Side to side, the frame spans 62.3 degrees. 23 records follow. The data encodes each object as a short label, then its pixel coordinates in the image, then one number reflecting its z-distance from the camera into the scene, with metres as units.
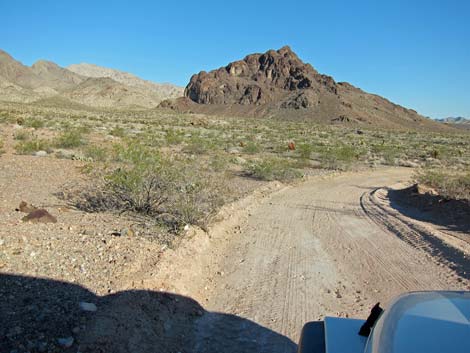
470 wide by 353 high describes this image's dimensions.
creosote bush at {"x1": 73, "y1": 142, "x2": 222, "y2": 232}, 8.20
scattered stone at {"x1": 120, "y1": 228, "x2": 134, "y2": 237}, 6.61
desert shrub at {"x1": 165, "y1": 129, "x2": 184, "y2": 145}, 27.98
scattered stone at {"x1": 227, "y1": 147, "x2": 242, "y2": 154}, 26.17
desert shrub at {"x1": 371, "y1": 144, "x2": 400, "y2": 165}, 26.11
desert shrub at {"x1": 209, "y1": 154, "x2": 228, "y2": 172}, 17.14
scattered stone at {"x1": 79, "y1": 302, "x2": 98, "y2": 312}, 4.29
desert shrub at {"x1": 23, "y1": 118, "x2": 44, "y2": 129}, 28.50
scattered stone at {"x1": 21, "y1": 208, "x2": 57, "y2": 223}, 6.62
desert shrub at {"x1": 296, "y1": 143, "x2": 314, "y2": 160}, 23.76
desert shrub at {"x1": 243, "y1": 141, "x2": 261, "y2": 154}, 26.15
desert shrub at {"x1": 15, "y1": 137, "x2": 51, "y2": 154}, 15.87
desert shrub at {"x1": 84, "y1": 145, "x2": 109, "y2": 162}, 15.75
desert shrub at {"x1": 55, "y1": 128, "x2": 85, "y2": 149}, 18.89
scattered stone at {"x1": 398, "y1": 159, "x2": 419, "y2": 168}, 25.03
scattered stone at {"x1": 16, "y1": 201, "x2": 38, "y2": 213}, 7.45
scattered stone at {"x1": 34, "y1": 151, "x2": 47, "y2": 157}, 15.68
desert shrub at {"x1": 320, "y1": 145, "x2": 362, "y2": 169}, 20.91
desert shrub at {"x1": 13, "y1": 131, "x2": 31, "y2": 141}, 20.26
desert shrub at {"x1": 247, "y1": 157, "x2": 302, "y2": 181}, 15.95
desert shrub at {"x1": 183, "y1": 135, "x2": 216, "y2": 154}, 24.02
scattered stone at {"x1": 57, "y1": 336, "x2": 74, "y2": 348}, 3.68
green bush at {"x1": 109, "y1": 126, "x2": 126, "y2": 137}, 29.77
